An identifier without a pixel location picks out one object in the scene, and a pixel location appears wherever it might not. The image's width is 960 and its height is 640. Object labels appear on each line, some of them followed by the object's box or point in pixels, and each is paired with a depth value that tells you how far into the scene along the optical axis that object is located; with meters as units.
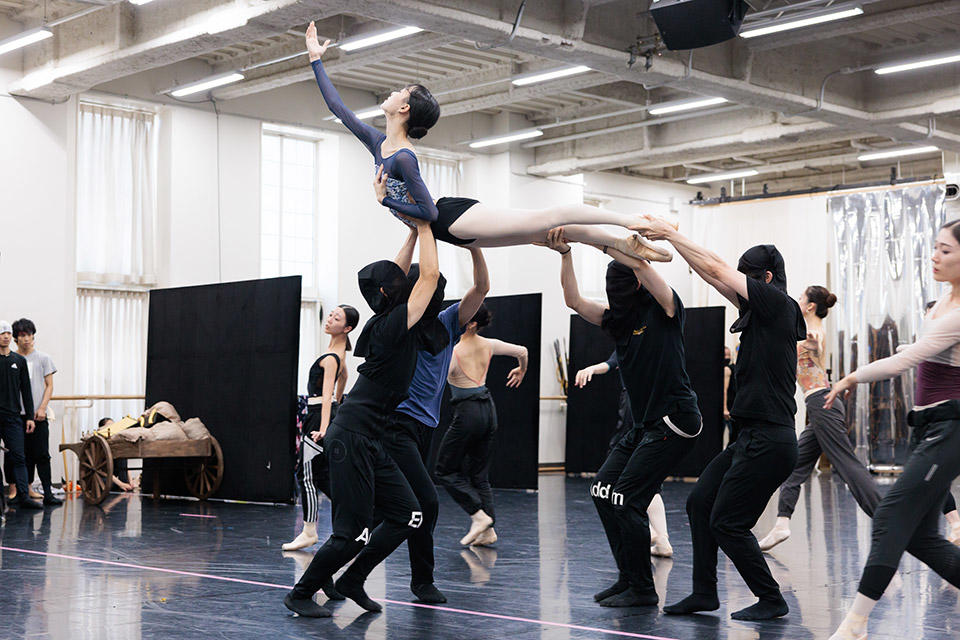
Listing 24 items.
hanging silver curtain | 13.70
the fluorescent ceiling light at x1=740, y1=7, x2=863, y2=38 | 9.27
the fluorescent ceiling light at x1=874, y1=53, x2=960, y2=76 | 10.69
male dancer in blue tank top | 4.77
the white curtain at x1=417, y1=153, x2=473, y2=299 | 15.52
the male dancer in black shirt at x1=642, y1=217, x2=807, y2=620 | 4.32
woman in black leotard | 6.64
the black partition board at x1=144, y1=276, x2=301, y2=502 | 9.73
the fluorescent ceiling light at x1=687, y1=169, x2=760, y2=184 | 17.08
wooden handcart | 9.80
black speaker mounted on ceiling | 7.87
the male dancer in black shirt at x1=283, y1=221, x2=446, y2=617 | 4.31
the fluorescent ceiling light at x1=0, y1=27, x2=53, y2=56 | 9.81
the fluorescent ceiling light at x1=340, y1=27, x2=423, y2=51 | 10.37
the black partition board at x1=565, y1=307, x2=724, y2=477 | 12.58
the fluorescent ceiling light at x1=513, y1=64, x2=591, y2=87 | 11.79
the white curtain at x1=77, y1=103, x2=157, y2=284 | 12.53
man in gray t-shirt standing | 9.86
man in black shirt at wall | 9.38
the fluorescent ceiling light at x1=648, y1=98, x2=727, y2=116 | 12.55
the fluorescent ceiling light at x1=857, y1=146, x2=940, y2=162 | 15.38
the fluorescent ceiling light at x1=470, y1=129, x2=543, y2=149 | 14.16
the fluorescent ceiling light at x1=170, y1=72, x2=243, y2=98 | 11.73
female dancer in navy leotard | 4.25
